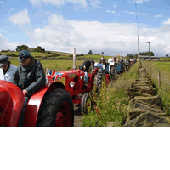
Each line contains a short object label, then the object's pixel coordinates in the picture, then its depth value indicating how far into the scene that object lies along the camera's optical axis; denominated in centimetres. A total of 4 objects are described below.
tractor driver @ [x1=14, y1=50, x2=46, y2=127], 195
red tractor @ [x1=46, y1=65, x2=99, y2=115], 410
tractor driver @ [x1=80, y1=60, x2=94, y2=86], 546
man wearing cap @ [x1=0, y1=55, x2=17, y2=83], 234
